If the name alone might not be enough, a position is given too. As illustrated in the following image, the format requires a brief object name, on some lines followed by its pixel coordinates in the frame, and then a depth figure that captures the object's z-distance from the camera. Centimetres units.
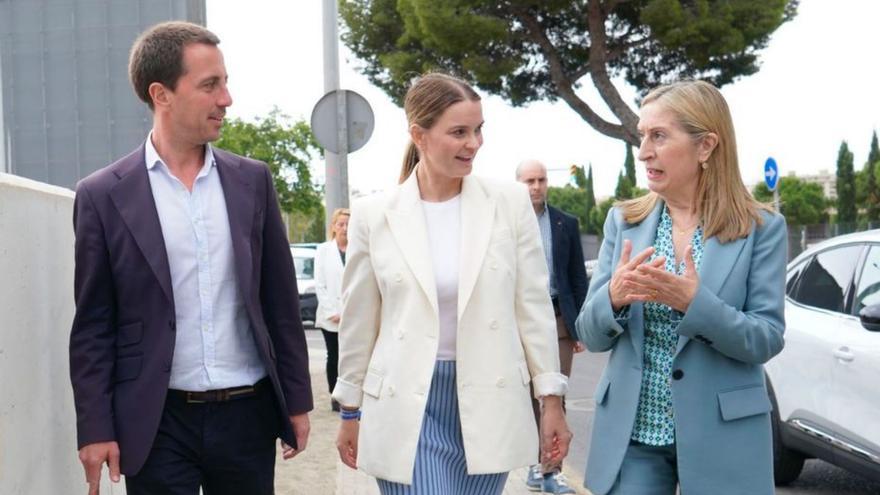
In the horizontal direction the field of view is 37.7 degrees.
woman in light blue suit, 361
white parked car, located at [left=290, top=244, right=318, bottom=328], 2598
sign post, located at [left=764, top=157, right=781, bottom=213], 2280
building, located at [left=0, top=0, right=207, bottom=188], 871
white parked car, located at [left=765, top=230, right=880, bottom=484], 645
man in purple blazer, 369
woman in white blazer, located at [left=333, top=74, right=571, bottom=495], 383
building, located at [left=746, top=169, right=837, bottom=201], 17969
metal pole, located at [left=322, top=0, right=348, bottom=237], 1247
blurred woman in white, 1132
